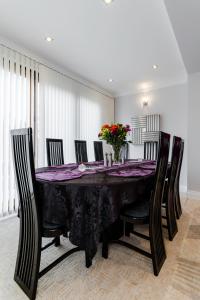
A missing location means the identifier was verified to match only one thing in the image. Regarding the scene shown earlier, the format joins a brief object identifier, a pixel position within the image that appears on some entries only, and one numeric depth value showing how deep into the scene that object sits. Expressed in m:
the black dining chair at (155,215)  1.50
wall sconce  5.20
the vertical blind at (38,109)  2.87
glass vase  2.67
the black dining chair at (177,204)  2.73
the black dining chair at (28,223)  1.24
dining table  1.43
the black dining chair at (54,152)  2.77
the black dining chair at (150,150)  3.71
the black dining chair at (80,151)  3.28
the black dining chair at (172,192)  2.07
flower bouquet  2.54
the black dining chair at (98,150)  3.65
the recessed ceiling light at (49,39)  2.84
